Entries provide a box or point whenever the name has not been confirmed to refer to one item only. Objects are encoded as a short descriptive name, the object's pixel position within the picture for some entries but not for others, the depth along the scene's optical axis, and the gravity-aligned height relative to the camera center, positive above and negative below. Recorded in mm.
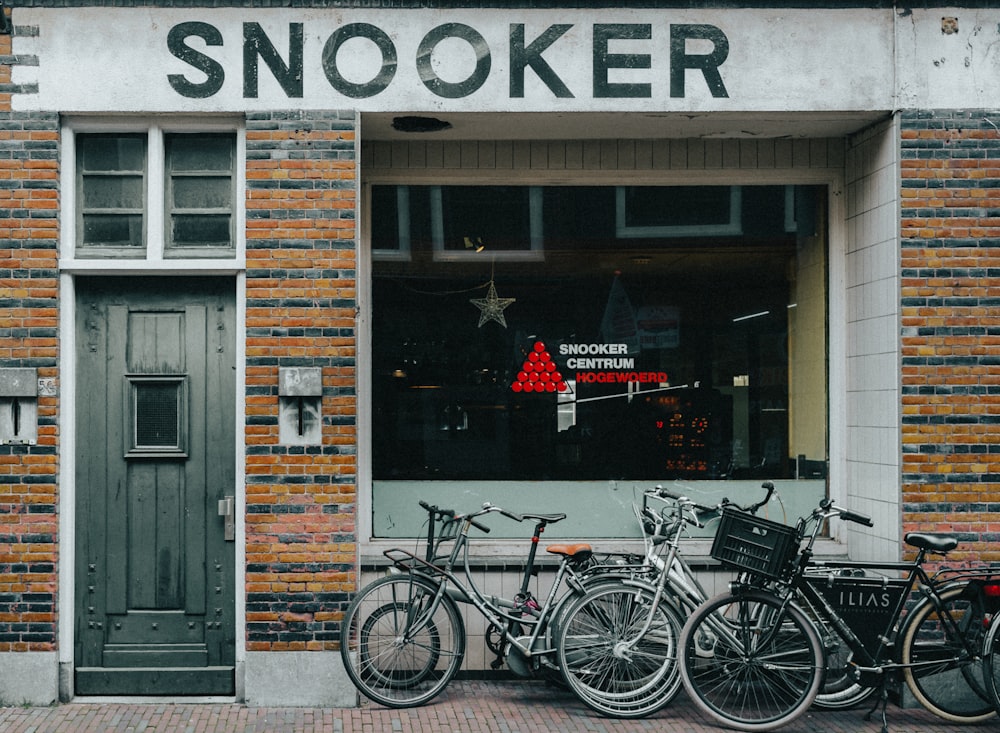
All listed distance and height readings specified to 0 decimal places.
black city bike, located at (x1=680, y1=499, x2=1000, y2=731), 6160 -1417
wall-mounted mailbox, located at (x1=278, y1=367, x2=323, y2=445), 6695 -136
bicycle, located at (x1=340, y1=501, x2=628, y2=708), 6586 -1486
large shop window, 7648 +334
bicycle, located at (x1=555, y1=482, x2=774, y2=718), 6461 -1577
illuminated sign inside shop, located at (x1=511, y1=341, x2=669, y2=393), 7711 +167
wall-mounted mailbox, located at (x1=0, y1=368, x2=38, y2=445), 6648 -107
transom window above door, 6898 +1332
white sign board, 6719 +2169
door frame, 6758 -598
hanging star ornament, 7723 +625
